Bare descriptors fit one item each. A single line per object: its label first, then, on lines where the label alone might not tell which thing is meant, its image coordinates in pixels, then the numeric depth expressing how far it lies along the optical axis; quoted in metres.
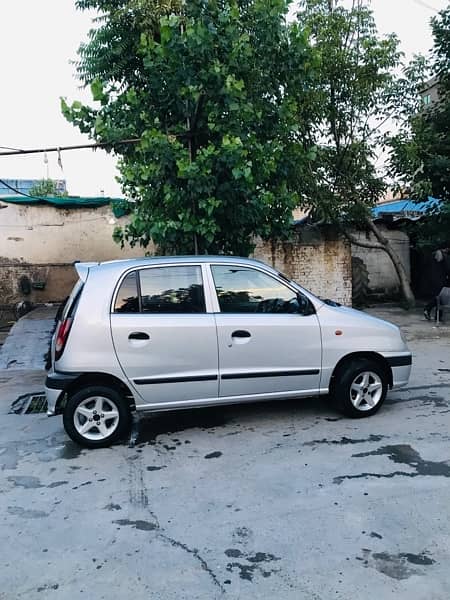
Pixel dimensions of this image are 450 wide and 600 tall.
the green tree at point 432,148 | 10.48
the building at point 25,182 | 43.09
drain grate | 5.59
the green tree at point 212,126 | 6.44
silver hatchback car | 4.27
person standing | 10.47
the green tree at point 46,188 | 27.57
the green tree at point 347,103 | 10.66
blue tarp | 11.49
